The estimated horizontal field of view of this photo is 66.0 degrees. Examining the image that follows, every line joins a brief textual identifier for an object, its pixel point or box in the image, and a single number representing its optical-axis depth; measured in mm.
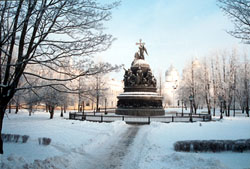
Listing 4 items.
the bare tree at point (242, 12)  7237
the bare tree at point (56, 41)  6699
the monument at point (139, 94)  26219
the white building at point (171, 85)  100562
